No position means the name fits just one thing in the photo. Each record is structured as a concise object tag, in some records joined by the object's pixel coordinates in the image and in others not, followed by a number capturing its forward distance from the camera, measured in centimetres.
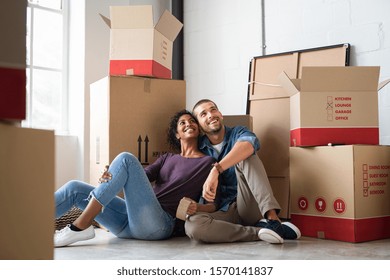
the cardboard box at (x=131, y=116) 262
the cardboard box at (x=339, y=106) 236
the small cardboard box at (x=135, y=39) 263
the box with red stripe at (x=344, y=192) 223
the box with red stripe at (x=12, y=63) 76
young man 219
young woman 217
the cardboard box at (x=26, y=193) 77
